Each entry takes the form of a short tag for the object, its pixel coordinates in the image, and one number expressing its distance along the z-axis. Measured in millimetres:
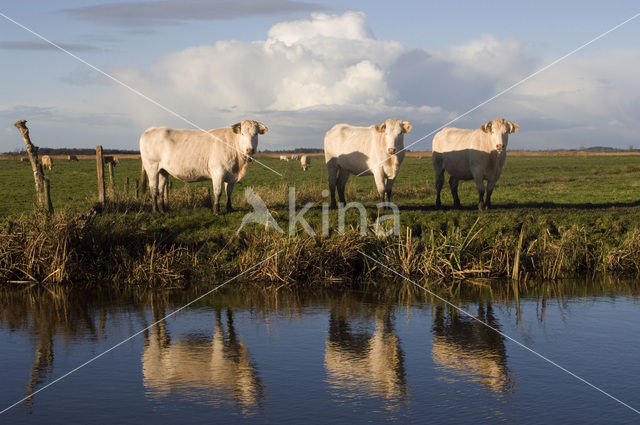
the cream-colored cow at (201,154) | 19625
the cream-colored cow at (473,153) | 21125
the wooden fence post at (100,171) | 21266
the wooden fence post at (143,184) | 22547
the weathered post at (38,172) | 19703
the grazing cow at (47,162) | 60312
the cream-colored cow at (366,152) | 21031
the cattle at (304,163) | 65525
